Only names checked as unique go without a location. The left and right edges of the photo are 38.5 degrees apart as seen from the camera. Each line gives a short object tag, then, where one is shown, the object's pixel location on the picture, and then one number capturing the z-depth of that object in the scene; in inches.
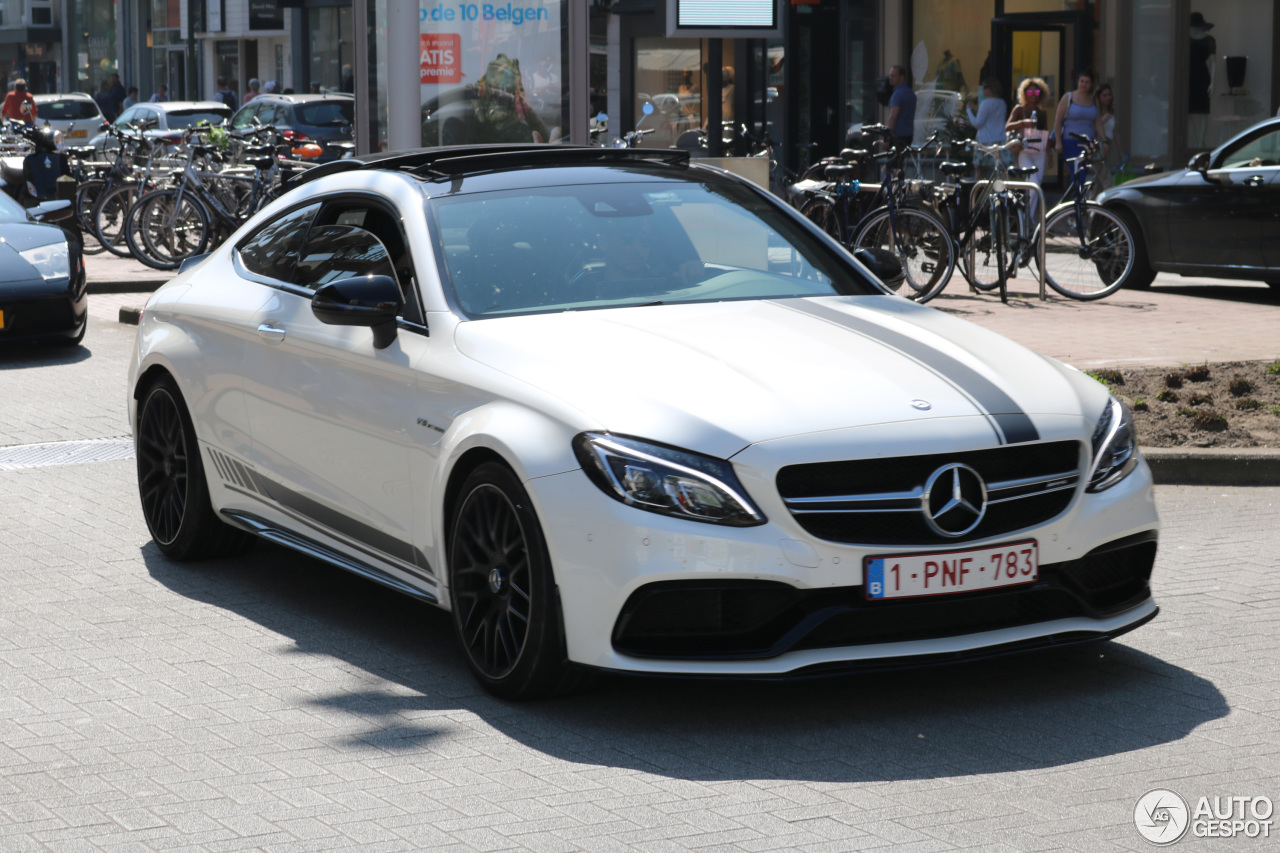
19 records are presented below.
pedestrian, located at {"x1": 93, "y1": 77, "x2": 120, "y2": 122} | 1792.6
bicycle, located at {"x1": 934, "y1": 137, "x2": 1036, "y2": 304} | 595.8
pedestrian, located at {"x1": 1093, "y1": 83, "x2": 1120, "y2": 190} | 921.5
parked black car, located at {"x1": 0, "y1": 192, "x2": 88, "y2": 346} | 496.4
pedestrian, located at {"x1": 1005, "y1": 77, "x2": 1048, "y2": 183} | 883.4
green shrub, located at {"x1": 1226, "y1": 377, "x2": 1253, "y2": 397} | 364.2
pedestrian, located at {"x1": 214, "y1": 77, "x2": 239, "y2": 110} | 1631.4
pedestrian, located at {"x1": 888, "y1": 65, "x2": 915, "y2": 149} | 1021.2
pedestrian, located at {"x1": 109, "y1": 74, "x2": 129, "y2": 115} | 1775.3
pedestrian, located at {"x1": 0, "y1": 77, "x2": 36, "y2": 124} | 1199.6
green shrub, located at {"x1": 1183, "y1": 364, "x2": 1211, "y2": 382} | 380.8
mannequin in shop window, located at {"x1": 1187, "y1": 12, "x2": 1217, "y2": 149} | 973.2
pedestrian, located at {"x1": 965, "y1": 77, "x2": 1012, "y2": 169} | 877.2
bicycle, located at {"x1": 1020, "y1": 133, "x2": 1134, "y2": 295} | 603.8
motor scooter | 816.9
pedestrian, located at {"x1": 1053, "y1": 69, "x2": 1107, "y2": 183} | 905.5
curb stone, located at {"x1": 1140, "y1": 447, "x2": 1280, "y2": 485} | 317.1
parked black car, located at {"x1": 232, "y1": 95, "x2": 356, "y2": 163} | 1209.4
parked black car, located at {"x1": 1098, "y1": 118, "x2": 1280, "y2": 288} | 582.6
